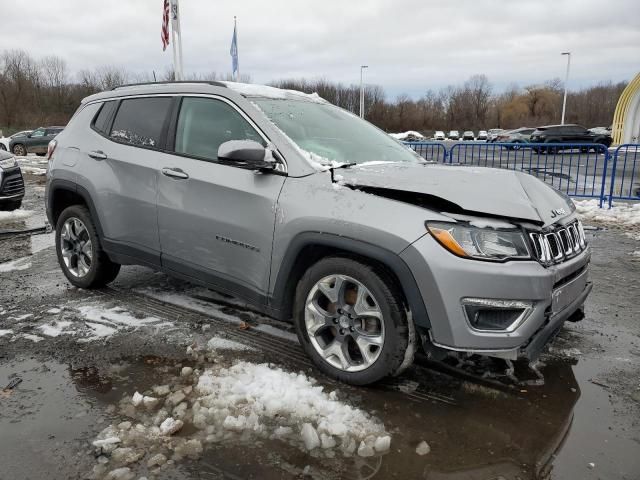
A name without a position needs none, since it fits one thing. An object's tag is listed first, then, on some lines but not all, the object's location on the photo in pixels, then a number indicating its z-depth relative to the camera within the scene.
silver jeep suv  2.69
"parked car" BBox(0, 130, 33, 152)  26.93
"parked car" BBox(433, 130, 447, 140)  64.66
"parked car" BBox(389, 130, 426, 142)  58.19
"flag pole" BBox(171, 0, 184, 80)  17.86
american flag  18.16
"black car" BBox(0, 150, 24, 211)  8.69
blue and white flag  20.87
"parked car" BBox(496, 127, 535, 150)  32.91
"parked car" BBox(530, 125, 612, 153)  29.98
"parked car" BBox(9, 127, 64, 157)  26.47
